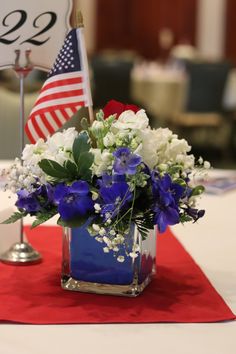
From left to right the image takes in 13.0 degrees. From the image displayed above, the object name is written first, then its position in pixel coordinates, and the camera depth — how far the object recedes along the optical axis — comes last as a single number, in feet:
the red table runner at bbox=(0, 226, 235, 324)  5.40
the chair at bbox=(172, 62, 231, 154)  27.35
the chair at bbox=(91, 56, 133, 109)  26.25
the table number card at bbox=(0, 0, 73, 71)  6.37
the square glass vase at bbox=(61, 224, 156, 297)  5.70
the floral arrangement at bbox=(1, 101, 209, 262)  5.40
